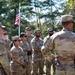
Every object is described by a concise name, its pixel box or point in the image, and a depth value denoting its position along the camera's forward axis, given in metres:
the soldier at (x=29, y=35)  11.51
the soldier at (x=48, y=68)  10.61
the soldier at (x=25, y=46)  10.04
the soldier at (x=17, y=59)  8.27
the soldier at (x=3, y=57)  5.64
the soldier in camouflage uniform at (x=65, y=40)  5.32
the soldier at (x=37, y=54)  10.62
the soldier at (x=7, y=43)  10.85
